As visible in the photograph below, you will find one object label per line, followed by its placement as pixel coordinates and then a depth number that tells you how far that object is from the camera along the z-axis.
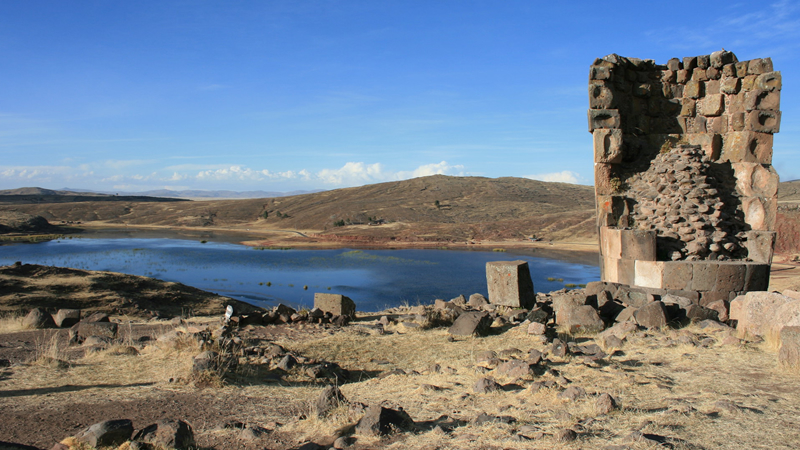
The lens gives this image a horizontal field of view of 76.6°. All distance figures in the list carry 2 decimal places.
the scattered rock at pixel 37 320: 9.72
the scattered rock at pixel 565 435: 3.75
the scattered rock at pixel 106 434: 3.89
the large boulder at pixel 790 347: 5.14
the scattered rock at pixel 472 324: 8.53
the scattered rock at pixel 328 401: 4.66
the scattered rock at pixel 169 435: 3.82
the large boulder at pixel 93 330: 8.61
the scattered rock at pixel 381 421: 4.09
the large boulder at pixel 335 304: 11.01
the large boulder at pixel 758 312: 6.65
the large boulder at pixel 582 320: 7.96
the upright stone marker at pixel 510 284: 10.48
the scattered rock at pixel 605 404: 4.33
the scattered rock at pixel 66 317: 9.99
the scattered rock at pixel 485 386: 5.30
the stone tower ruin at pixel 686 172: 9.18
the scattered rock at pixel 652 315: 7.55
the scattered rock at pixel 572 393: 4.73
